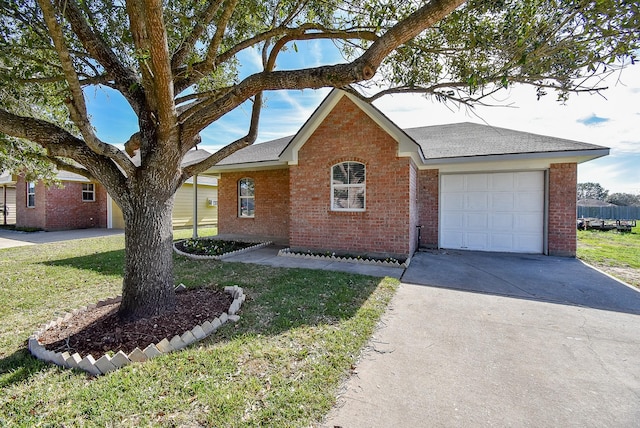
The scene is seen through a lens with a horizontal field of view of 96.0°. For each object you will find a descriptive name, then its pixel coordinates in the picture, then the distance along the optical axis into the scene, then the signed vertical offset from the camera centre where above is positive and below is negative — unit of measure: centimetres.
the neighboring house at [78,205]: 1650 +19
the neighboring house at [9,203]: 2113 +38
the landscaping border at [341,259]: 760 -146
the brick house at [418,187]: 821 +67
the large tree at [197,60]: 337 +210
